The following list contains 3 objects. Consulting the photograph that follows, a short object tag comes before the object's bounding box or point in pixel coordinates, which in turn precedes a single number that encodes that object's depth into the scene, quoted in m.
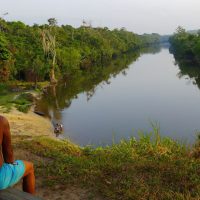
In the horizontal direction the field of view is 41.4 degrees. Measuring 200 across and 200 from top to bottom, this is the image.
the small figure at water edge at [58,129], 18.39
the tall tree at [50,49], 36.53
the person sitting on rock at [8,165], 3.58
